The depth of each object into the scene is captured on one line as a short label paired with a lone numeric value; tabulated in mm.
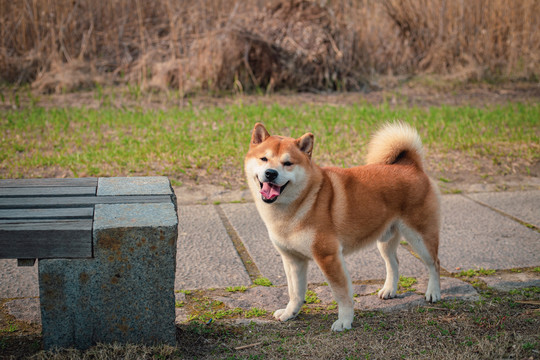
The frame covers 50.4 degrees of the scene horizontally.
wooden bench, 2490
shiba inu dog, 2986
